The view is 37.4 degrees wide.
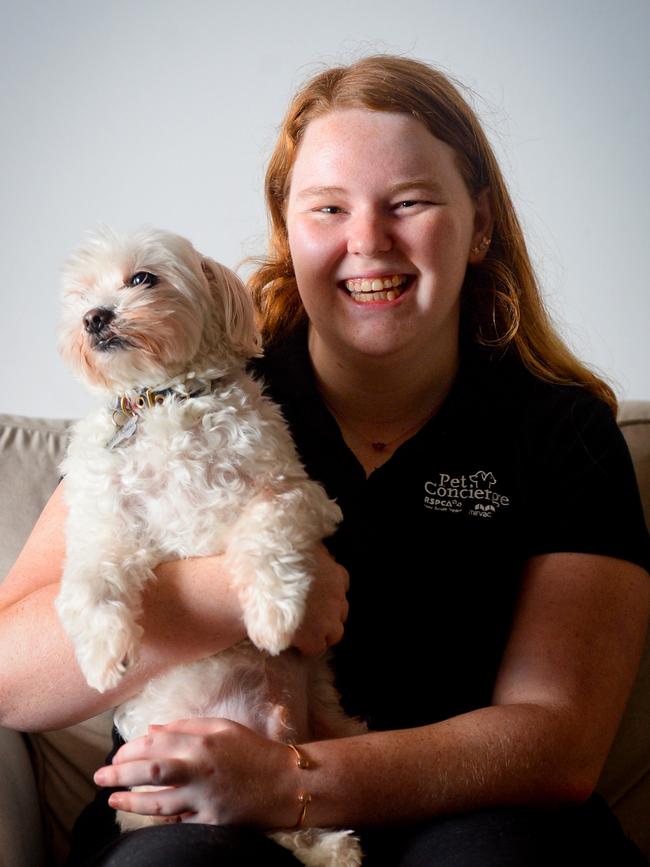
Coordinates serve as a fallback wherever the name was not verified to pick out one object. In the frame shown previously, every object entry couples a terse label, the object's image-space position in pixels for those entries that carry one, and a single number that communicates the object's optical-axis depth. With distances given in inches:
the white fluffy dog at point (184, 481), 53.1
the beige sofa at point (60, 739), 71.6
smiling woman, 52.6
